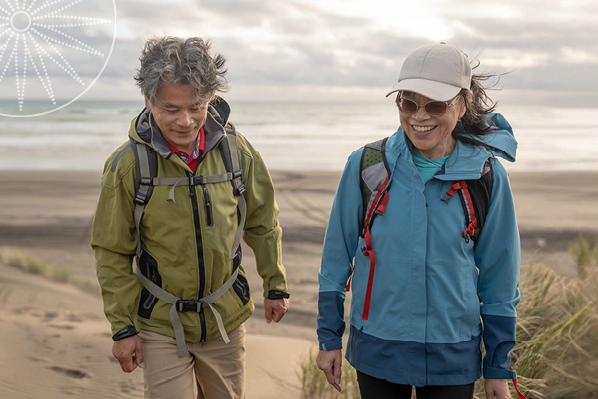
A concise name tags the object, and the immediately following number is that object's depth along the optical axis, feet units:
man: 9.30
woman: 8.32
